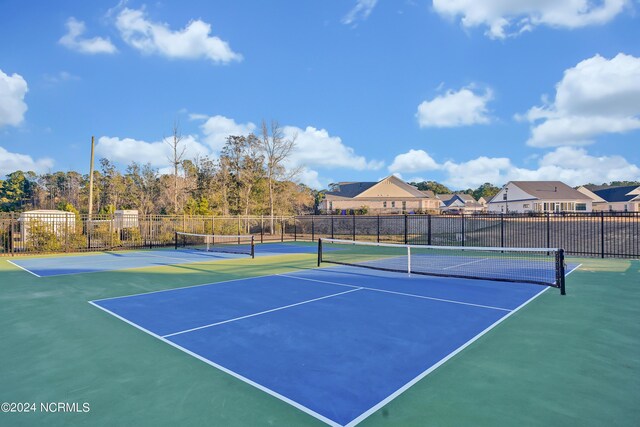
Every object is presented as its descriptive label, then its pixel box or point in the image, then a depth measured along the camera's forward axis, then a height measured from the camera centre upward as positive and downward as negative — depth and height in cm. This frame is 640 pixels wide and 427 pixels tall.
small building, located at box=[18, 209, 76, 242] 1878 -9
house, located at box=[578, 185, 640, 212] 5600 +325
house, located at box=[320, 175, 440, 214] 6203 +348
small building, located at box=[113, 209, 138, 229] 2198 +4
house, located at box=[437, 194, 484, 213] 8309 +340
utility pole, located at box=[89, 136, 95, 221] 2534 +320
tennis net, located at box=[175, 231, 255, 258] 2159 -156
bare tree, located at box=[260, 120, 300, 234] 3822 +637
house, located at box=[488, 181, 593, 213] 5400 +306
